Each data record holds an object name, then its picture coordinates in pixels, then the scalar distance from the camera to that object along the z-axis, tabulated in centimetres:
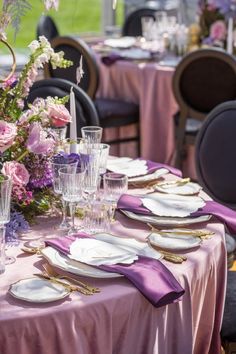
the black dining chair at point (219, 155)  355
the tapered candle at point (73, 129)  279
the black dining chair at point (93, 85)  586
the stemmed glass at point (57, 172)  244
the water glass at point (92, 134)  294
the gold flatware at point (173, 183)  309
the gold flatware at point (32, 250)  241
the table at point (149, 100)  598
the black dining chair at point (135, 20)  802
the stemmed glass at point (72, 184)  244
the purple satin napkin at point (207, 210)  273
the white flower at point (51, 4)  236
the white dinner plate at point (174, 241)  246
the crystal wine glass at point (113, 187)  267
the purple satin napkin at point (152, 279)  216
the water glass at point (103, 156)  281
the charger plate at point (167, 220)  269
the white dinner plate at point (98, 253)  231
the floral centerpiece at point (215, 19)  615
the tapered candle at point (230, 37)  605
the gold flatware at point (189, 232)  257
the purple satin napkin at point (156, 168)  325
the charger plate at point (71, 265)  223
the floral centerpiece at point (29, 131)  250
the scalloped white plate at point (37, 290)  210
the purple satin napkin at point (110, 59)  623
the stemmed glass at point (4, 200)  218
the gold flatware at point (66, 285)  216
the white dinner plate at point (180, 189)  302
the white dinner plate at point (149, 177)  312
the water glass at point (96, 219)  259
